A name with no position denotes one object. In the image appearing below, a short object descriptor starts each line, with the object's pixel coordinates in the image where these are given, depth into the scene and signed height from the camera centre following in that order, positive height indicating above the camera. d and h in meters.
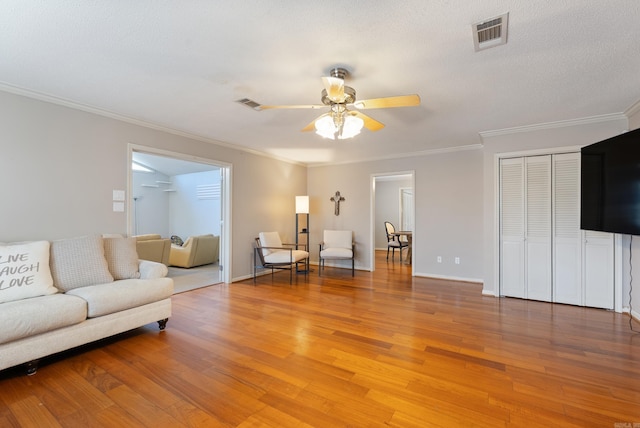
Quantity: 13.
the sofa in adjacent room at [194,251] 6.03 -0.80
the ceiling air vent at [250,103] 2.99 +1.19
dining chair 7.23 -0.69
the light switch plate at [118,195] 3.41 +0.22
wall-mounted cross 6.31 +0.34
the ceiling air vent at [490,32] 1.76 +1.19
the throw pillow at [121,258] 2.95 -0.46
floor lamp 5.91 -0.11
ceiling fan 2.20 +0.88
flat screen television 2.62 +0.33
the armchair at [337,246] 5.39 -0.63
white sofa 2.02 -0.67
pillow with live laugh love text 2.19 -0.47
